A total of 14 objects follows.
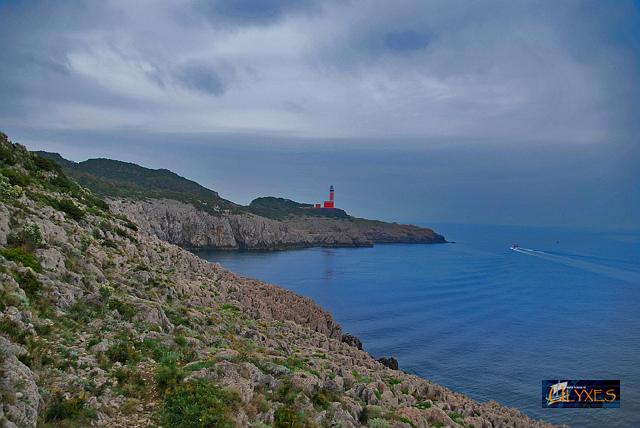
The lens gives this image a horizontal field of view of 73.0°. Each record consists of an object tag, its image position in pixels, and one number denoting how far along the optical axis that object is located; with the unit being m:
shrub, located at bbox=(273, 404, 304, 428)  12.60
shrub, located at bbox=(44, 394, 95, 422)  9.91
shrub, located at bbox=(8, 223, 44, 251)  17.92
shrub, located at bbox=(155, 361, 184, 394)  12.31
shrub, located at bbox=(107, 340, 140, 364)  13.38
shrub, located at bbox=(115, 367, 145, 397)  11.74
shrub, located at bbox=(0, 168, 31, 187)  25.57
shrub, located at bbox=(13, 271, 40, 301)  14.99
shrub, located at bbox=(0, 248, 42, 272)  16.11
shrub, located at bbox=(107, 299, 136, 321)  16.92
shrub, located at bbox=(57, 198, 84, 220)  26.36
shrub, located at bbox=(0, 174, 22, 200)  21.95
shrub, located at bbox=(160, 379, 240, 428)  10.88
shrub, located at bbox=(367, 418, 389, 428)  15.15
